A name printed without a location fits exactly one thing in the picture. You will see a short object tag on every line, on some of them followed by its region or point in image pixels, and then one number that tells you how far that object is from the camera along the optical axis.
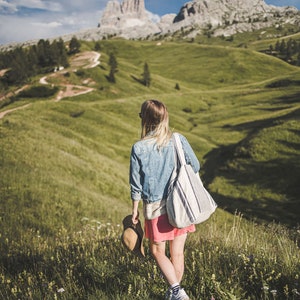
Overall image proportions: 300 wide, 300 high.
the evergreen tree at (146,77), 90.25
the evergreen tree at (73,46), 117.75
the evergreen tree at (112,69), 84.34
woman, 4.47
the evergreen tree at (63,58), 94.69
